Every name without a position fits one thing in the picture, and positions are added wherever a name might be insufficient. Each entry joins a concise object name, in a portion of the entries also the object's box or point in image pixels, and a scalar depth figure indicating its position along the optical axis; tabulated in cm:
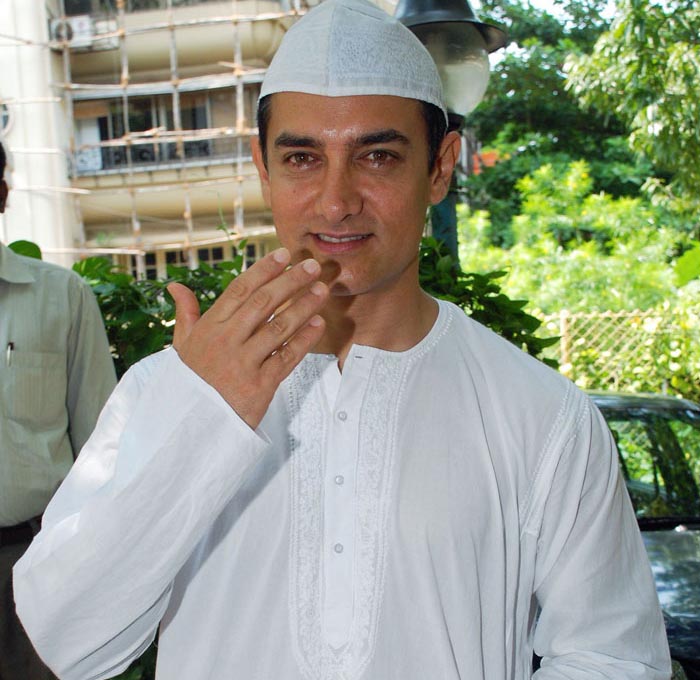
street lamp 332
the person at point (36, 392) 267
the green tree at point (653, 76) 821
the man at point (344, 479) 125
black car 364
